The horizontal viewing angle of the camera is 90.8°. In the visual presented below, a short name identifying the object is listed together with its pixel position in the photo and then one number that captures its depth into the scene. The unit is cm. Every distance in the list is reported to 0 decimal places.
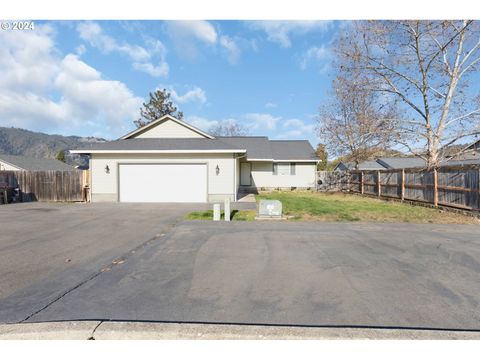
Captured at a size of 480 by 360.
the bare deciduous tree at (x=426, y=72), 1295
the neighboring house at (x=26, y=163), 3036
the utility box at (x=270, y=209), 875
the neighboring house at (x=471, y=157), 1432
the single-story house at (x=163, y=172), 1355
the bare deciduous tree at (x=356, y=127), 1482
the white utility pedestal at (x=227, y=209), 845
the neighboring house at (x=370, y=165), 3416
